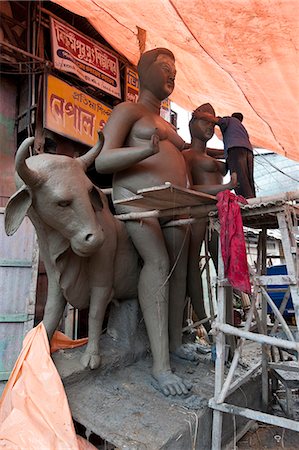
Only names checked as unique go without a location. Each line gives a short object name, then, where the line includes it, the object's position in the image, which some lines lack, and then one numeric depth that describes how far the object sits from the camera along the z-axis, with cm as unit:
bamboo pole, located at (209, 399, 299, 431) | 211
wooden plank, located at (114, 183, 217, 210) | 229
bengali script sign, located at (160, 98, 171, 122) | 673
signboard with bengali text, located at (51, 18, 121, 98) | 496
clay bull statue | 236
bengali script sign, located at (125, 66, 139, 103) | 607
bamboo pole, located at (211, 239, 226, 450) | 242
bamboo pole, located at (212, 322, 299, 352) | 217
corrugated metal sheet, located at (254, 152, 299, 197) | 1141
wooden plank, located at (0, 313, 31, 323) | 416
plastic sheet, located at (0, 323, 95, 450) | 208
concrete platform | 224
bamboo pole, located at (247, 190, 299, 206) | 230
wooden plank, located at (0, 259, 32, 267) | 422
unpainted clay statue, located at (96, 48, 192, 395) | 281
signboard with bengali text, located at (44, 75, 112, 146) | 472
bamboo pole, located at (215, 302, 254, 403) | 238
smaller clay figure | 359
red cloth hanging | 239
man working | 340
